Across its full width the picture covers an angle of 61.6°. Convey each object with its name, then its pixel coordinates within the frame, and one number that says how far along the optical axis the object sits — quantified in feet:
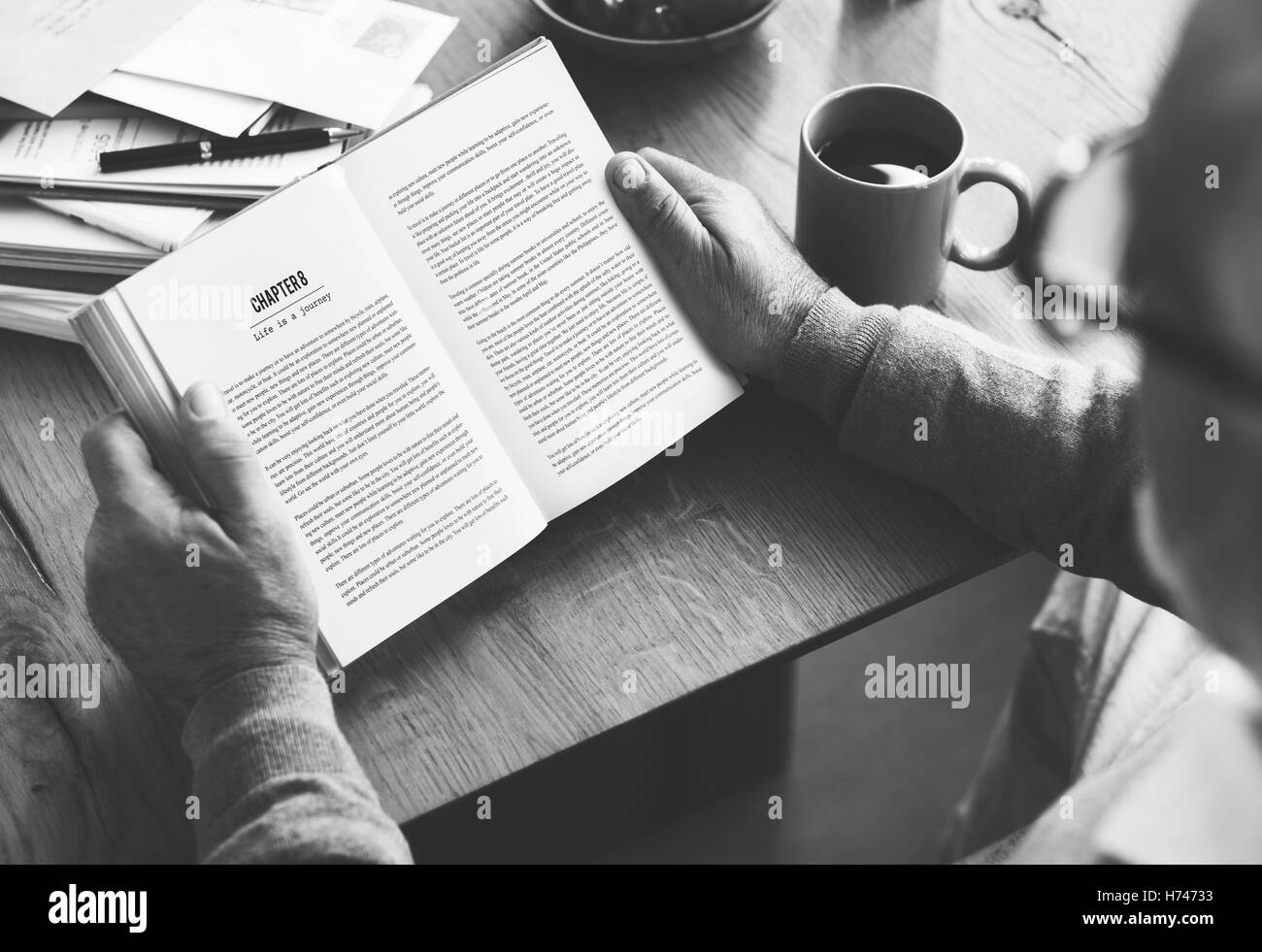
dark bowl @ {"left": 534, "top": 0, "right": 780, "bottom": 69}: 3.11
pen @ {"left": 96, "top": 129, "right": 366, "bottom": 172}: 2.79
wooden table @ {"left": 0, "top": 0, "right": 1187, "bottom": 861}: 2.23
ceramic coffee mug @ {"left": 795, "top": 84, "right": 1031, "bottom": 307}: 2.54
